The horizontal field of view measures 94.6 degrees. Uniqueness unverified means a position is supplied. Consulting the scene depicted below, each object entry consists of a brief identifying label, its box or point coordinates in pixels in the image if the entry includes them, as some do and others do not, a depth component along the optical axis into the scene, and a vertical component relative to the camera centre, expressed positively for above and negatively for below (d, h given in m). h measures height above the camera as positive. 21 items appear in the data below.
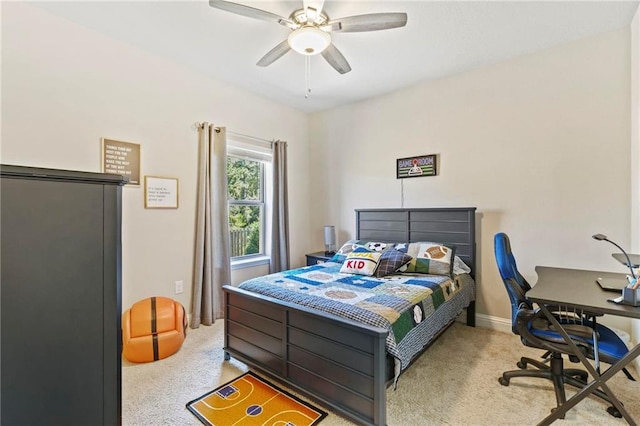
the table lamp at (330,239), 4.05 -0.37
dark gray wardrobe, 0.74 -0.23
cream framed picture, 2.91 +0.20
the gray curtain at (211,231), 3.22 -0.21
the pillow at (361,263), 2.88 -0.51
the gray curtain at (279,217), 4.07 -0.07
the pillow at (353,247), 3.41 -0.42
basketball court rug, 1.75 -1.24
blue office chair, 1.69 -0.76
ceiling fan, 1.89 +1.28
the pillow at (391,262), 2.86 -0.50
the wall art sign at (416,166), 3.47 +0.55
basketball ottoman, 2.41 -1.01
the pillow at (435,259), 2.87 -0.48
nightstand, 3.77 -0.60
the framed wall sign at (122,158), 2.63 +0.50
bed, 1.65 -0.85
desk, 1.44 -0.47
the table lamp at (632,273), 1.58 -0.34
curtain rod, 3.28 +0.97
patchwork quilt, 1.79 -0.62
